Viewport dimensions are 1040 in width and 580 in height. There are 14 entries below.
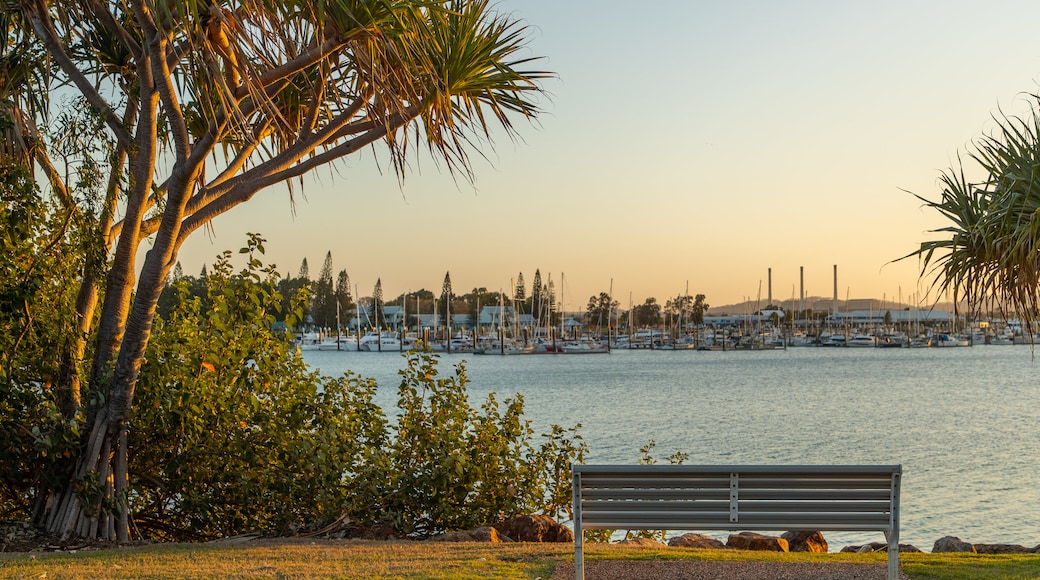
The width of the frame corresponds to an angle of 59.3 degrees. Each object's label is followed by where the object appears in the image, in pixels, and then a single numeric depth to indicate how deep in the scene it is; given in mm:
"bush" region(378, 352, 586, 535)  7988
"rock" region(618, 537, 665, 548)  7584
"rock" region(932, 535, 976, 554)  8555
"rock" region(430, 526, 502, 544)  7281
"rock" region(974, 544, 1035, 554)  8125
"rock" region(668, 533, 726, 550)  8602
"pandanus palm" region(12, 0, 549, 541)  6082
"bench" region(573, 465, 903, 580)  5129
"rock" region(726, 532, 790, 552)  7962
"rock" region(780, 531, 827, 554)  8734
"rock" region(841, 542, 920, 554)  9047
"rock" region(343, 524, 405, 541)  7629
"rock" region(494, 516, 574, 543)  7562
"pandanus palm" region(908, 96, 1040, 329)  6367
